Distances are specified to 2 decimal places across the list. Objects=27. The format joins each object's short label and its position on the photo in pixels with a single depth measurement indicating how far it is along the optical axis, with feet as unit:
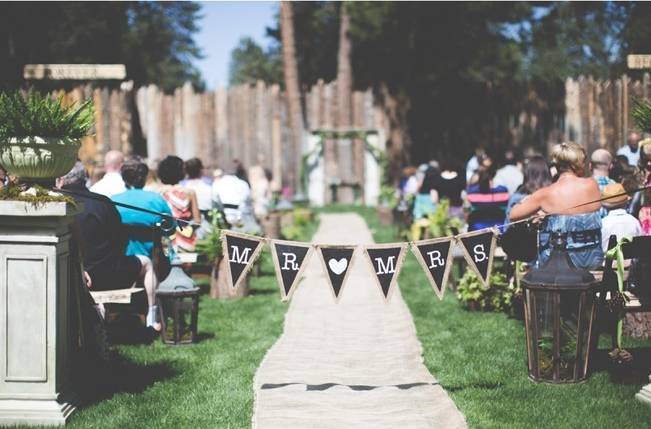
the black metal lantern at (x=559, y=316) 23.63
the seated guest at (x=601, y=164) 36.70
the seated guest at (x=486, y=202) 38.65
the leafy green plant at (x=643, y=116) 23.07
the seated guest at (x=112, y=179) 35.60
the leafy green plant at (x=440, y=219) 47.03
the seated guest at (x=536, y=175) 33.60
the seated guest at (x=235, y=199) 46.57
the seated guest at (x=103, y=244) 28.63
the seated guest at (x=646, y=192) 30.45
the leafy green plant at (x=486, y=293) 35.09
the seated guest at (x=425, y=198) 53.01
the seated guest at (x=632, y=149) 51.16
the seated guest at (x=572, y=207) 26.14
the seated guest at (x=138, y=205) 31.58
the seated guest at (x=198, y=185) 42.70
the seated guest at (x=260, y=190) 61.57
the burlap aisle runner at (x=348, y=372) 21.84
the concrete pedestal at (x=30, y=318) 20.80
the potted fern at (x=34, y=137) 21.07
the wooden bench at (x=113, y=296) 28.76
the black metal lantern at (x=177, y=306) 29.91
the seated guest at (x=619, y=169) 40.22
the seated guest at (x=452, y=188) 49.56
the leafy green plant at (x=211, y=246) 38.17
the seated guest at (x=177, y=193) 36.81
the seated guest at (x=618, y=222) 31.04
